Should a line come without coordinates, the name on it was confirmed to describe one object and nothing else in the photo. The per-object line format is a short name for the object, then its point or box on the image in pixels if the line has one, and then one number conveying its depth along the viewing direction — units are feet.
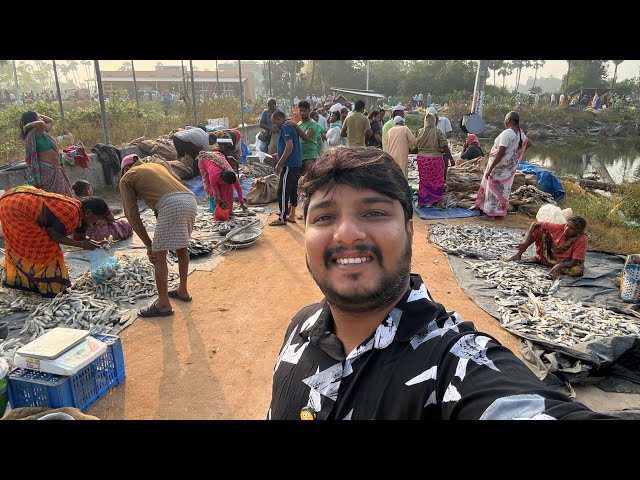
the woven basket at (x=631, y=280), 16.10
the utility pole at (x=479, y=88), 42.17
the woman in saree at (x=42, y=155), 19.84
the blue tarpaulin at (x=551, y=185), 33.53
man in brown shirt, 14.70
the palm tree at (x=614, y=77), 146.14
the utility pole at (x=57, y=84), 29.54
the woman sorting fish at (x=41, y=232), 14.97
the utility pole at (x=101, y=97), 26.50
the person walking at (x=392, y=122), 31.19
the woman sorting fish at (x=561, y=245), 18.26
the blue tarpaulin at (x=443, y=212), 29.04
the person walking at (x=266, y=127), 36.48
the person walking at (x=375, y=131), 35.12
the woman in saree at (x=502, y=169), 25.58
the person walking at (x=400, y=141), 27.30
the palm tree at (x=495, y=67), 168.27
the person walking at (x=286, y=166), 24.30
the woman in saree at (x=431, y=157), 28.35
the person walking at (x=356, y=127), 29.62
